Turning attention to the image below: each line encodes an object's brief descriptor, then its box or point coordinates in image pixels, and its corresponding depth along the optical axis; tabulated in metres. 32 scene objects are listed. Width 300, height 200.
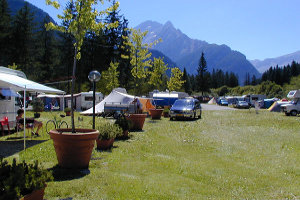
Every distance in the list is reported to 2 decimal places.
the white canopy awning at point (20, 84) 8.32
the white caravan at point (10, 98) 9.85
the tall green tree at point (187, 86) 114.09
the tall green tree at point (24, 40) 40.88
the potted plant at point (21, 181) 2.69
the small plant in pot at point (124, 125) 9.70
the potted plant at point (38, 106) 27.81
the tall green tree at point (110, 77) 39.42
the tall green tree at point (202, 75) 100.81
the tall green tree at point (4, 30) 38.25
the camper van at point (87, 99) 32.47
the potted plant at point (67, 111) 24.53
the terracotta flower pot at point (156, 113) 19.66
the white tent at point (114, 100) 21.12
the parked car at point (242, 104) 45.37
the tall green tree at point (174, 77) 34.50
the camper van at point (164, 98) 30.88
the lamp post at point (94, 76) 7.63
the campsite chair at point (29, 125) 9.85
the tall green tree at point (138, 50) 19.89
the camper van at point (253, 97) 56.02
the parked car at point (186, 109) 19.20
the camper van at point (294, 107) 24.52
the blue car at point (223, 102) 63.19
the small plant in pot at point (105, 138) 7.55
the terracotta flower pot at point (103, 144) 7.55
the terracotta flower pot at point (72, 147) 5.18
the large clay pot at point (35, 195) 2.97
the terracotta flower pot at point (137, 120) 12.48
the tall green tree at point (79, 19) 6.05
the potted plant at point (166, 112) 22.70
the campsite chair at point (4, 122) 10.78
